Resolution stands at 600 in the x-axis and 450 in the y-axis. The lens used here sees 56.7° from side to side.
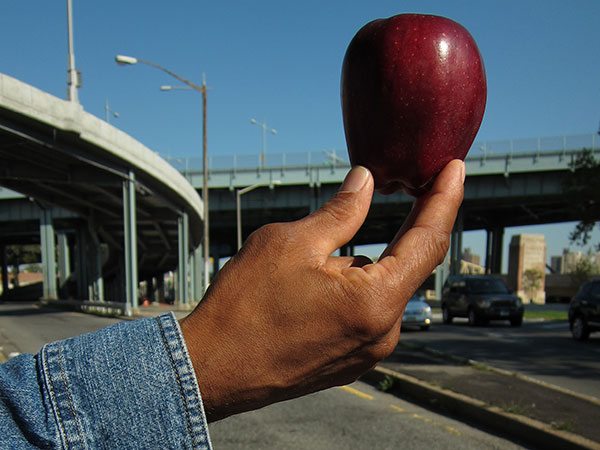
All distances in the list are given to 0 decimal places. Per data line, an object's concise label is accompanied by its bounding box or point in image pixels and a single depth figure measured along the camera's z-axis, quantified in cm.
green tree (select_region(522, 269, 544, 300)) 5284
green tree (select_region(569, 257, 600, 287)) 5287
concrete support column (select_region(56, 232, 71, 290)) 4231
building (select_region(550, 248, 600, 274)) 6081
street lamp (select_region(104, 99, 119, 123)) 5028
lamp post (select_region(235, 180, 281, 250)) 3829
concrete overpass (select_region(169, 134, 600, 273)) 3956
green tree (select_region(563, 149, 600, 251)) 2744
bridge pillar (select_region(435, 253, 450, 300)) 4716
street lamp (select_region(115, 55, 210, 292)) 2253
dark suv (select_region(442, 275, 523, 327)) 1942
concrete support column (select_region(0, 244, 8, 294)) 7006
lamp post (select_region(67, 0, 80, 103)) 1972
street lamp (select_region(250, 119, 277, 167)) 4225
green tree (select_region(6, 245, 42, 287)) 8456
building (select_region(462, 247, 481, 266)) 15194
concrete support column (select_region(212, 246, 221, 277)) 6976
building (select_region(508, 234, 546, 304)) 5291
